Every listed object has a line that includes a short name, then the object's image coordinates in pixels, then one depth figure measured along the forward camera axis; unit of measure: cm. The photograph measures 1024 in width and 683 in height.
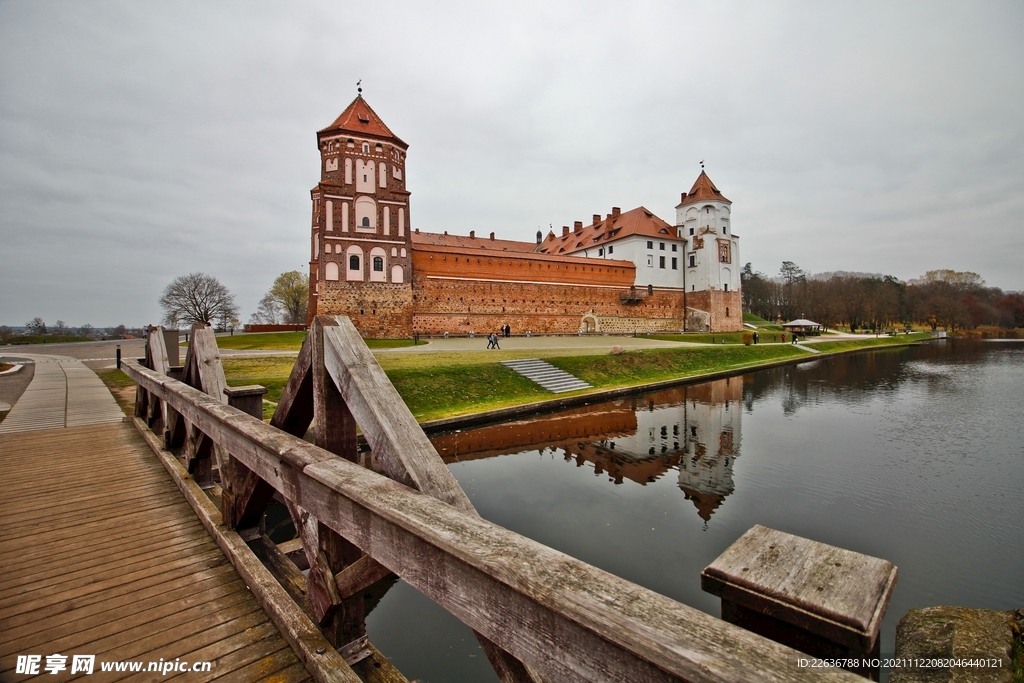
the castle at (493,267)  2938
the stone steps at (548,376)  1766
